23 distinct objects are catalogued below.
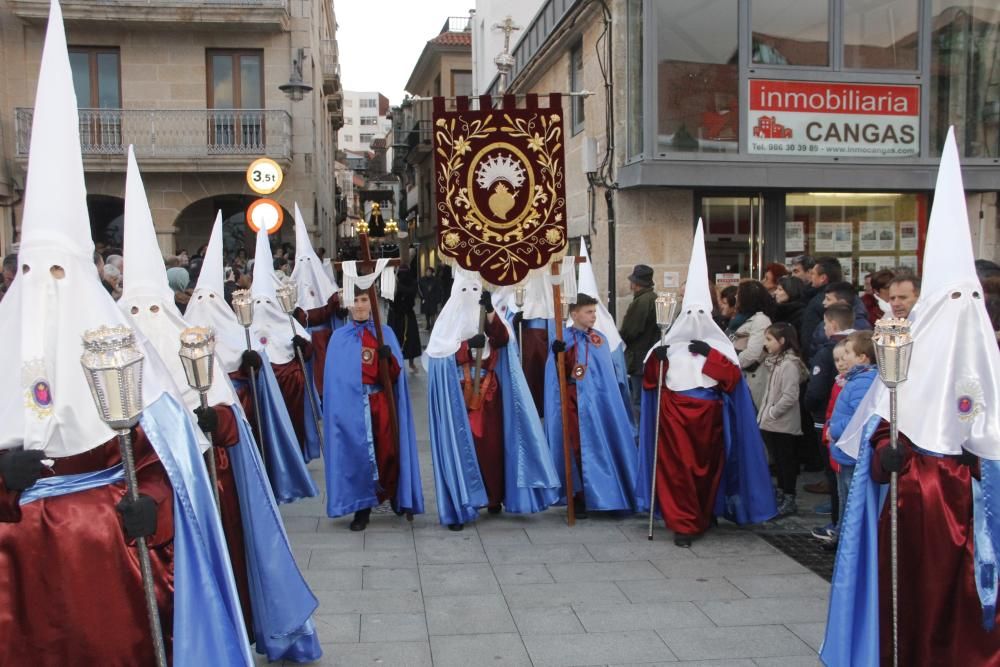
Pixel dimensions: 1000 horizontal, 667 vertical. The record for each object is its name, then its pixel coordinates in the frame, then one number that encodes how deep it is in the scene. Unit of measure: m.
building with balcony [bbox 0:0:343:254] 20.56
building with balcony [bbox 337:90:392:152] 109.19
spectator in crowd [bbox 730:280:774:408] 7.75
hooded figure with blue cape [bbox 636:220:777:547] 6.58
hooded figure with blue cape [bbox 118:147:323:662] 4.33
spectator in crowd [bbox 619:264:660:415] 9.66
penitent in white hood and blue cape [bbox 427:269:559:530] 7.09
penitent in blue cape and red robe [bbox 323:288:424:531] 6.94
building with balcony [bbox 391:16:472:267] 36.53
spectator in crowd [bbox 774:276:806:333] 8.30
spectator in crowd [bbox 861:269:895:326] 7.80
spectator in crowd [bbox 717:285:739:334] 8.74
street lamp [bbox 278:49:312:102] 15.04
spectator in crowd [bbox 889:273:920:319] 5.92
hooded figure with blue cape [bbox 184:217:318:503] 6.88
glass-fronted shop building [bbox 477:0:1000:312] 12.23
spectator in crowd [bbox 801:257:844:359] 7.70
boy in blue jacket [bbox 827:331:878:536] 5.27
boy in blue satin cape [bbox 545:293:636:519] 7.32
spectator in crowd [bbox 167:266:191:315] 8.56
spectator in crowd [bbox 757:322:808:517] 7.16
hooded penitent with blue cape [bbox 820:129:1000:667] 3.82
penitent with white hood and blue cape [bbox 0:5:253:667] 3.11
